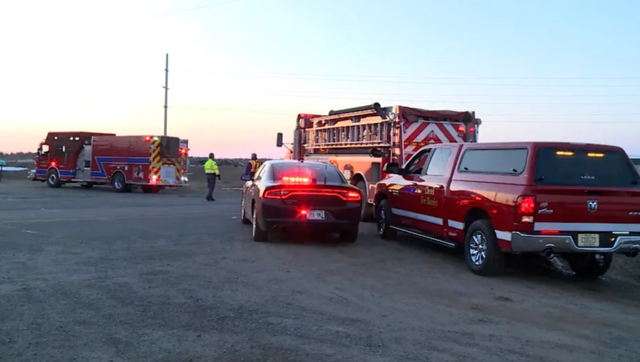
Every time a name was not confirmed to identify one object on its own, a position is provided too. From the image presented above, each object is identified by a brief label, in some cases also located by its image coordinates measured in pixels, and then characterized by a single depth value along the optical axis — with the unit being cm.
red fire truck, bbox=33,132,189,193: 2847
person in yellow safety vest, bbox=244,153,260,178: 2395
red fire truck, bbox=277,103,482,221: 1434
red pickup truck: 791
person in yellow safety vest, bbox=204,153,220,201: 2358
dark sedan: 1077
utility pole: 4297
